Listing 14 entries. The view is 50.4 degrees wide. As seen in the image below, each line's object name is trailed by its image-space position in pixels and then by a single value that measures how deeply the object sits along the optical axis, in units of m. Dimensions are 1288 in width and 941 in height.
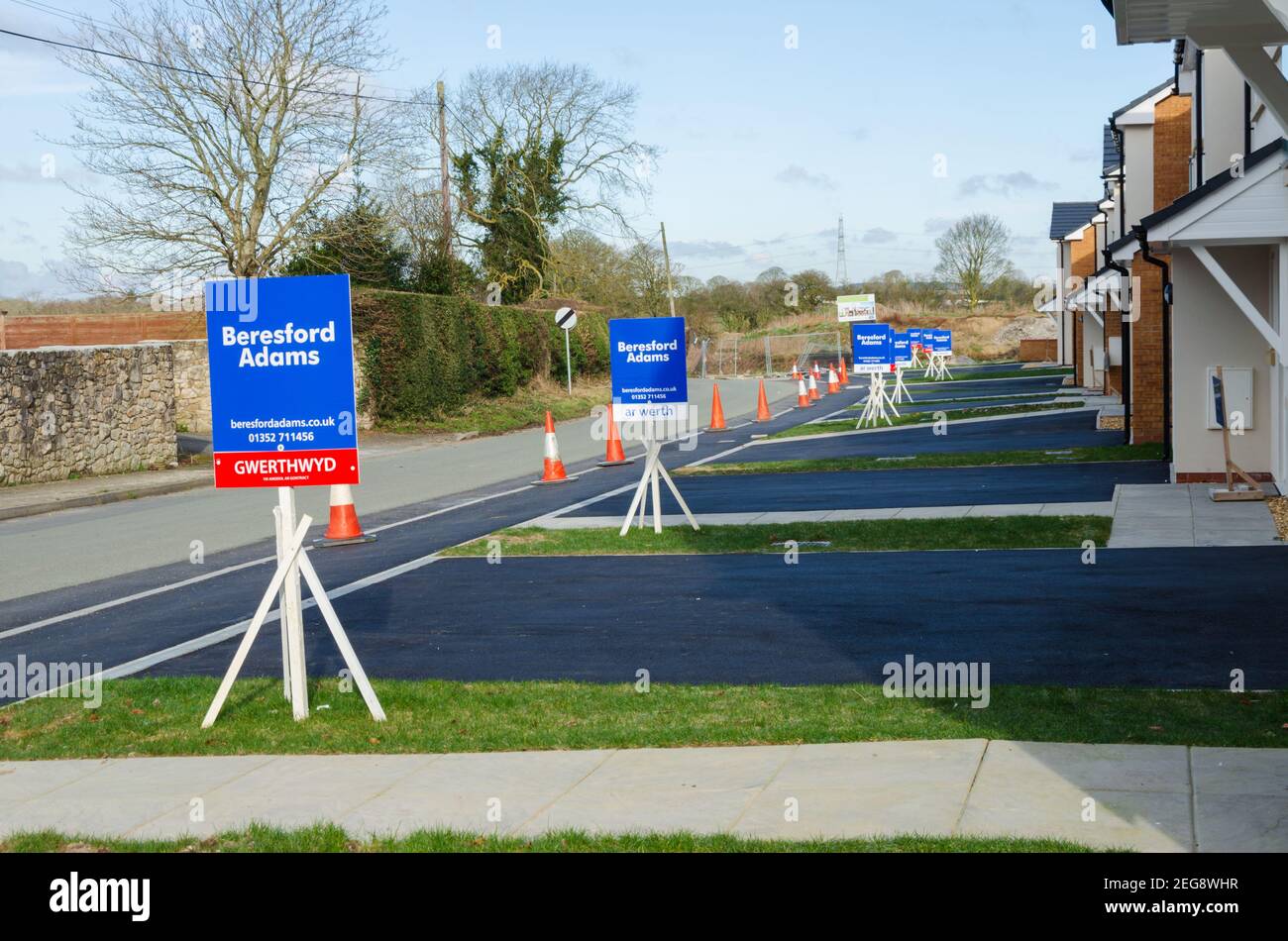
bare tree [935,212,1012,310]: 100.69
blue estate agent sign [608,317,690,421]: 15.01
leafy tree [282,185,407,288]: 36.38
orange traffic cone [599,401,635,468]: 24.78
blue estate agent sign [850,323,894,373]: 34.56
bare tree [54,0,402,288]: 33.19
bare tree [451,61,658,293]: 56.97
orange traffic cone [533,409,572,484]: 22.09
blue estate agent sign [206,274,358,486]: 7.68
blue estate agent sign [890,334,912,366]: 35.81
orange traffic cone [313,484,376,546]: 15.61
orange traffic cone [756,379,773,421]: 37.47
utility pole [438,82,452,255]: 43.94
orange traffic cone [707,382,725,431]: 33.72
